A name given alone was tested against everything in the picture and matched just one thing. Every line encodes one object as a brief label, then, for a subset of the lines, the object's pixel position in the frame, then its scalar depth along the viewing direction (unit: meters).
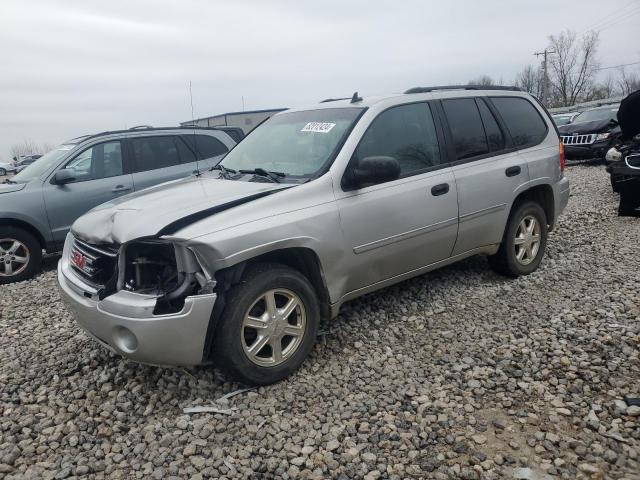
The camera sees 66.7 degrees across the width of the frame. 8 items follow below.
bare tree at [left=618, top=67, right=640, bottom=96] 57.66
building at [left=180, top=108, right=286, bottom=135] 27.89
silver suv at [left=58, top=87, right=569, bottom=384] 2.88
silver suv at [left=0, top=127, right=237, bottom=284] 6.11
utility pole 48.25
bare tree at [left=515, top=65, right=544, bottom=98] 63.25
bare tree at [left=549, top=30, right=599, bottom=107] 57.59
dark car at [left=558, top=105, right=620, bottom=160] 12.89
